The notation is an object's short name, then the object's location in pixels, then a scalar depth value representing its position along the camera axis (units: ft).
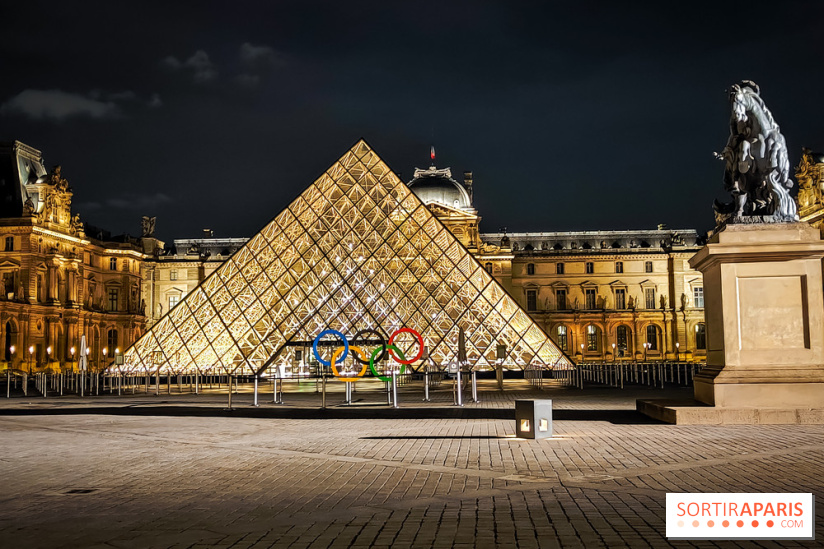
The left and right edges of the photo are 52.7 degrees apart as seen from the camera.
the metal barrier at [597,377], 86.27
